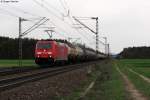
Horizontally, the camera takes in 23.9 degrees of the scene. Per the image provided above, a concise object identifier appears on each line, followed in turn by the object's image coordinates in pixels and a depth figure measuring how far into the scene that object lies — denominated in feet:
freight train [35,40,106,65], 137.06
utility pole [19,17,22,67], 125.17
